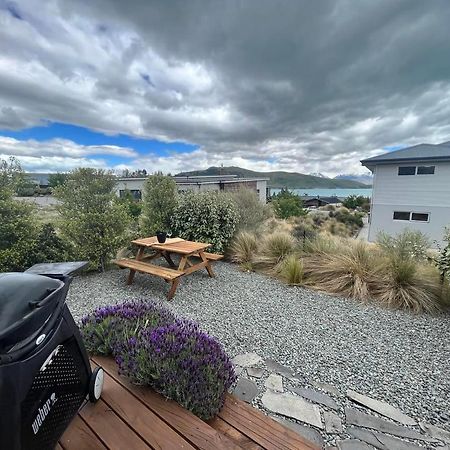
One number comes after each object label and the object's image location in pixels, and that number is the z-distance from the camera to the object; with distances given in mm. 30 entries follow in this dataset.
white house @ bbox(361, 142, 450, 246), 13844
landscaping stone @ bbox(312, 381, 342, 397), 1751
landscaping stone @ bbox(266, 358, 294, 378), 1952
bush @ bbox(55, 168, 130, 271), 4152
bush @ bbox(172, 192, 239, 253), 5328
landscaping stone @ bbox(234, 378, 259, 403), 1676
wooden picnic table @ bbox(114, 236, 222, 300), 3447
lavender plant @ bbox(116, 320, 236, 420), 1260
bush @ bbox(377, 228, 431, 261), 3870
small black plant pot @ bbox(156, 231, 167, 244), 4066
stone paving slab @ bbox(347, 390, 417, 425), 1549
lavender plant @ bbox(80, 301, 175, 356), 1604
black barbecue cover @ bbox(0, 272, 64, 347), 670
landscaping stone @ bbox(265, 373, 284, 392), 1778
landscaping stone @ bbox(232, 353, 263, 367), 2051
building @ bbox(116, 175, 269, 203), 17578
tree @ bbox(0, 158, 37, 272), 3629
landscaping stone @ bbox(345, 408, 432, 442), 1435
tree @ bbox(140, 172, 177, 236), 5469
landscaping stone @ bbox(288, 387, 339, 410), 1647
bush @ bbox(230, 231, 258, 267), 5020
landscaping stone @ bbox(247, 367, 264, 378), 1916
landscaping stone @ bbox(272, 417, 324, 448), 1363
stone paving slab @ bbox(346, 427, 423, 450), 1345
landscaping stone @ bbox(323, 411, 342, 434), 1438
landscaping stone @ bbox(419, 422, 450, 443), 1425
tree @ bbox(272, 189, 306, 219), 19922
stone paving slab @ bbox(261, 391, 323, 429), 1518
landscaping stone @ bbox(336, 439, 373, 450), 1317
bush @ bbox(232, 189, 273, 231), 6632
